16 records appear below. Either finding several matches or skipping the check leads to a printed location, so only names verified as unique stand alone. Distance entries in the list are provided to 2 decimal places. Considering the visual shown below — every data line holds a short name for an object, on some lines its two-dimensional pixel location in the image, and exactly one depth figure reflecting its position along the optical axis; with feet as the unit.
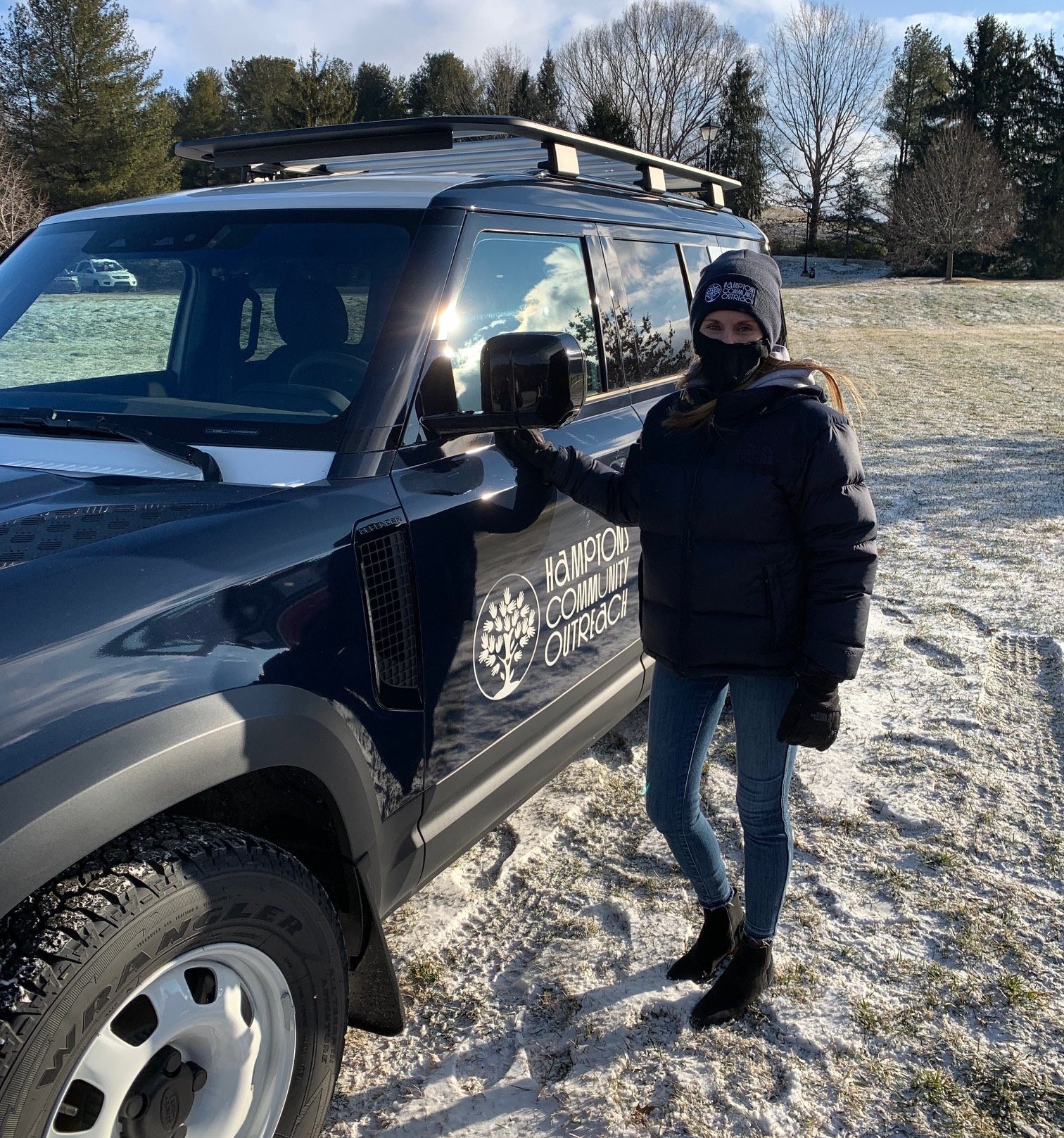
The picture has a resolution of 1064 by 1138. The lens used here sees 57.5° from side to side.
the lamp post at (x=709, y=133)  58.68
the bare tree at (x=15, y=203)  61.10
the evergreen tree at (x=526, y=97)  195.99
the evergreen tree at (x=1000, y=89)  172.35
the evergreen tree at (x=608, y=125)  164.45
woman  7.39
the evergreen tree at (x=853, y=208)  172.35
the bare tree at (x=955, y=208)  131.44
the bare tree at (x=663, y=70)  196.13
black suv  5.01
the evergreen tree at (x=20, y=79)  133.69
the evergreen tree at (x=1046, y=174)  149.18
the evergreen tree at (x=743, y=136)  183.52
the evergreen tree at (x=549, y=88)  200.03
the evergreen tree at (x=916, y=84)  186.70
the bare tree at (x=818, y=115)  187.93
